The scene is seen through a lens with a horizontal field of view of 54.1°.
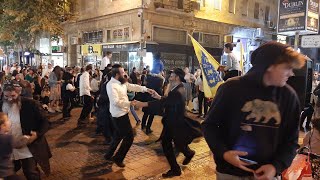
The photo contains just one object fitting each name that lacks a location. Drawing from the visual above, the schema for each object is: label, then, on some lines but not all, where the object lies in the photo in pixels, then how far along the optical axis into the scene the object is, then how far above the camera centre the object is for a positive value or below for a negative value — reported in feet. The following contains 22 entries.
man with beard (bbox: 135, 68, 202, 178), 19.33 -3.61
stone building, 70.85 +9.01
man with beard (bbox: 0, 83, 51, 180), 13.94 -2.82
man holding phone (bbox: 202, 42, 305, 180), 7.72 -1.35
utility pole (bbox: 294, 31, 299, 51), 31.73 +3.03
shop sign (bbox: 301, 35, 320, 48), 29.67 +2.30
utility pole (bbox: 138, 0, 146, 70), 69.21 +6.70
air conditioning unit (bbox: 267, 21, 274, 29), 104.37 +13.56
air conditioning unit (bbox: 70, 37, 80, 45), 89.79 +6.58
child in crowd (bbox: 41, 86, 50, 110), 42.27 -4.35
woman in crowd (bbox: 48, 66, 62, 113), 40.04 -3.48
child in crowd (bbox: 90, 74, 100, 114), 39.58 -3.20
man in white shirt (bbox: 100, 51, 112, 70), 41.28 +0.30
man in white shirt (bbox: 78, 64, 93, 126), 34.22 -3.61
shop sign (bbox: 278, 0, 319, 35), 31.07 +5.06
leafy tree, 66.49 +10.00
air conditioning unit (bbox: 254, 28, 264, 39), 96.63 +9.81
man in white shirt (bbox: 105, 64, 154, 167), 19.85 -2.97
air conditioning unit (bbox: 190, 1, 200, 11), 76.74 +14.62
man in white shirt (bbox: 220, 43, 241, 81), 27.17 +0.04
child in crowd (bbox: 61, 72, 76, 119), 38.40 -3.97
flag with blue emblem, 24.50 -0.37
